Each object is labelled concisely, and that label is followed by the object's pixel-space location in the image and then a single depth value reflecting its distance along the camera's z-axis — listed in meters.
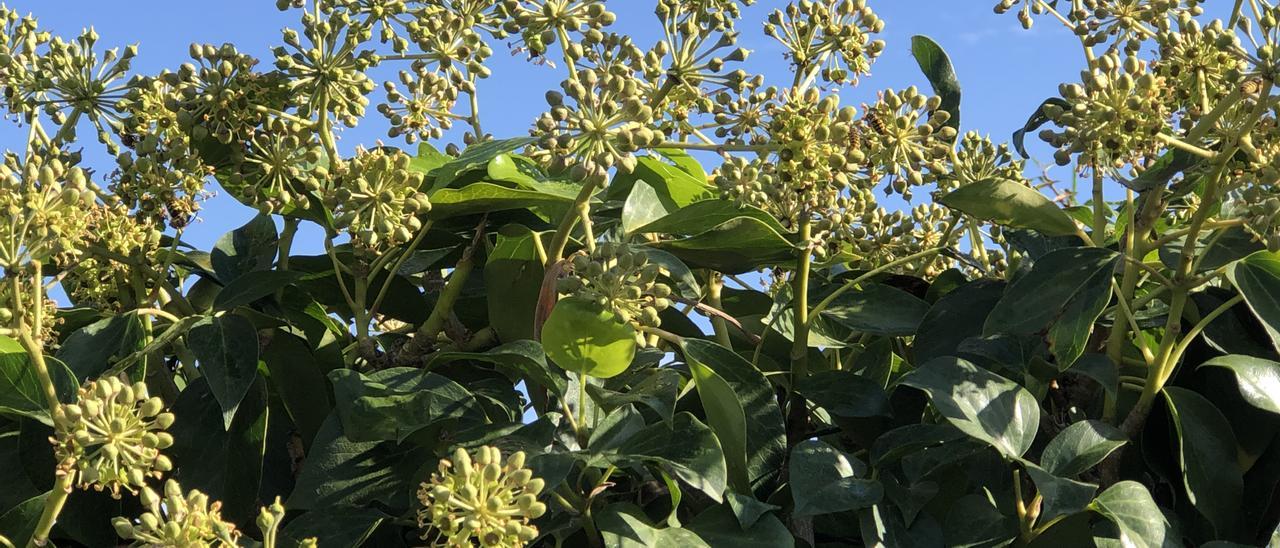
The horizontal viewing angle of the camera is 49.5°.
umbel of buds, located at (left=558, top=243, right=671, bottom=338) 1.96
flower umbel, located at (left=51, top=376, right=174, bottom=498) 1.79
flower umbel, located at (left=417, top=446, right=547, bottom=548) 1.75
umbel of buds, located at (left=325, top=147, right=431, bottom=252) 2.14
